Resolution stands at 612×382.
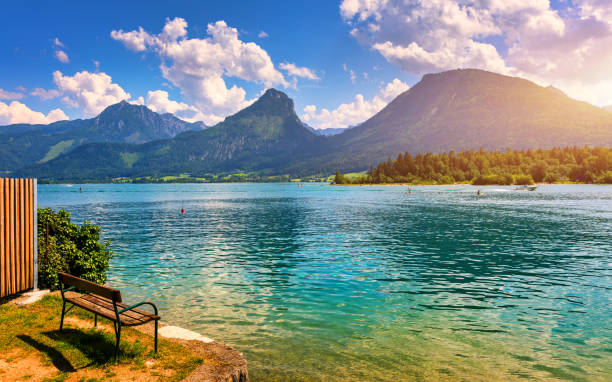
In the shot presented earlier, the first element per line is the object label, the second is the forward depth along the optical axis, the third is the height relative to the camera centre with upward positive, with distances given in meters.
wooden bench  10.23 -3.89
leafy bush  16.31 -3.39
